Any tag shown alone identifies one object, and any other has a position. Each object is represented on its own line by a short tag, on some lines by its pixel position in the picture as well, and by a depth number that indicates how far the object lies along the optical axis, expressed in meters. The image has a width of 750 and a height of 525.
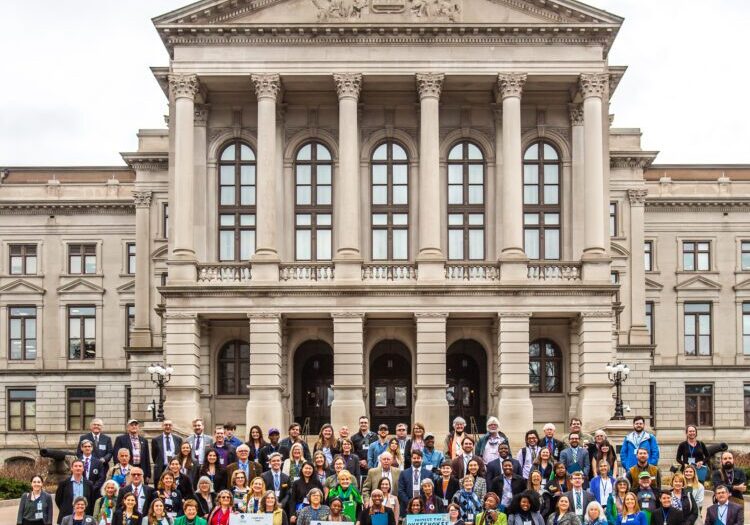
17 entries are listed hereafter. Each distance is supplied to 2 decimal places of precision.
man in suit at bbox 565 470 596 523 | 23.50
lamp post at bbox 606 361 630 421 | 47.72
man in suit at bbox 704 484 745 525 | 22.89
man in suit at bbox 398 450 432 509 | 25.06
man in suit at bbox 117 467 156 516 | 23.12
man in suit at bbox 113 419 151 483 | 27.02
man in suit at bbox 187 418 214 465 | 27.66
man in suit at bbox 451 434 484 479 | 26.12
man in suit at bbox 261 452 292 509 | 24.47
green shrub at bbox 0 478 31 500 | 37.97
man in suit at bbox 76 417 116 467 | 27.05
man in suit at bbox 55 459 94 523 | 24.67
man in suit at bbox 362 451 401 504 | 25.22
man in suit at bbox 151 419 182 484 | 27.73
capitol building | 50.34
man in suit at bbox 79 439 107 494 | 26.22
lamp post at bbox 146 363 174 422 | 47.03
